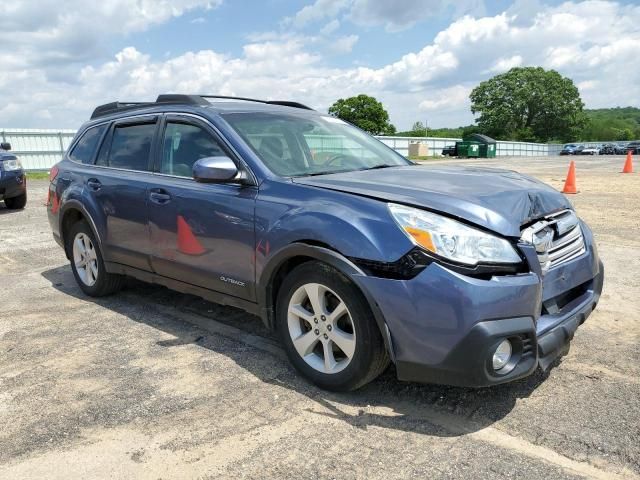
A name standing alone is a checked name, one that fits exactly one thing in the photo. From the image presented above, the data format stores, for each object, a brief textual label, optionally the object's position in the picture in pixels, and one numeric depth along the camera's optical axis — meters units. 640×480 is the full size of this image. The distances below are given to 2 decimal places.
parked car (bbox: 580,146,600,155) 63.84
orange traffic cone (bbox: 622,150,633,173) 22.84
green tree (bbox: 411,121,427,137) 113.59
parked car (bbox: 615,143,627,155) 62.59
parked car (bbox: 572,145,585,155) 66.31
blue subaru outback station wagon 2.71
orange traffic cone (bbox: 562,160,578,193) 13.72
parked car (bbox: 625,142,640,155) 58.12
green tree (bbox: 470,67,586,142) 92.12
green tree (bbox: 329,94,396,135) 86.50
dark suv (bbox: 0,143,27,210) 10.70
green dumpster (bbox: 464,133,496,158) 56.16
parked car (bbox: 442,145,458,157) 56.00
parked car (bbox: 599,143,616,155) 63.36
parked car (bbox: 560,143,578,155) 67.69
